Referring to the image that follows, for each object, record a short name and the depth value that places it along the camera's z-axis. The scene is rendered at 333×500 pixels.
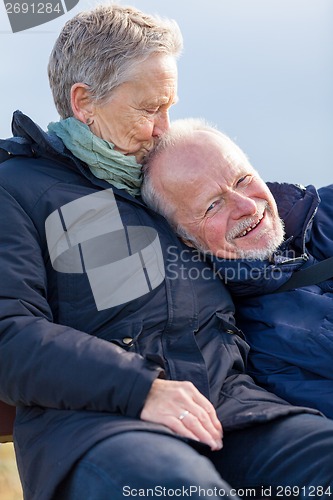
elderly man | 5.25
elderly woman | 5.02
